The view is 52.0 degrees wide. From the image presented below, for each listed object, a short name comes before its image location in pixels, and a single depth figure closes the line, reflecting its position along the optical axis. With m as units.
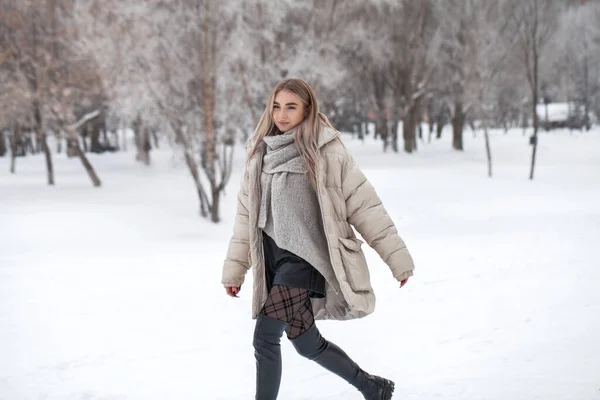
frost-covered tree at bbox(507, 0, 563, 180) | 18.42
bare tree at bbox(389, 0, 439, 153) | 28.61
